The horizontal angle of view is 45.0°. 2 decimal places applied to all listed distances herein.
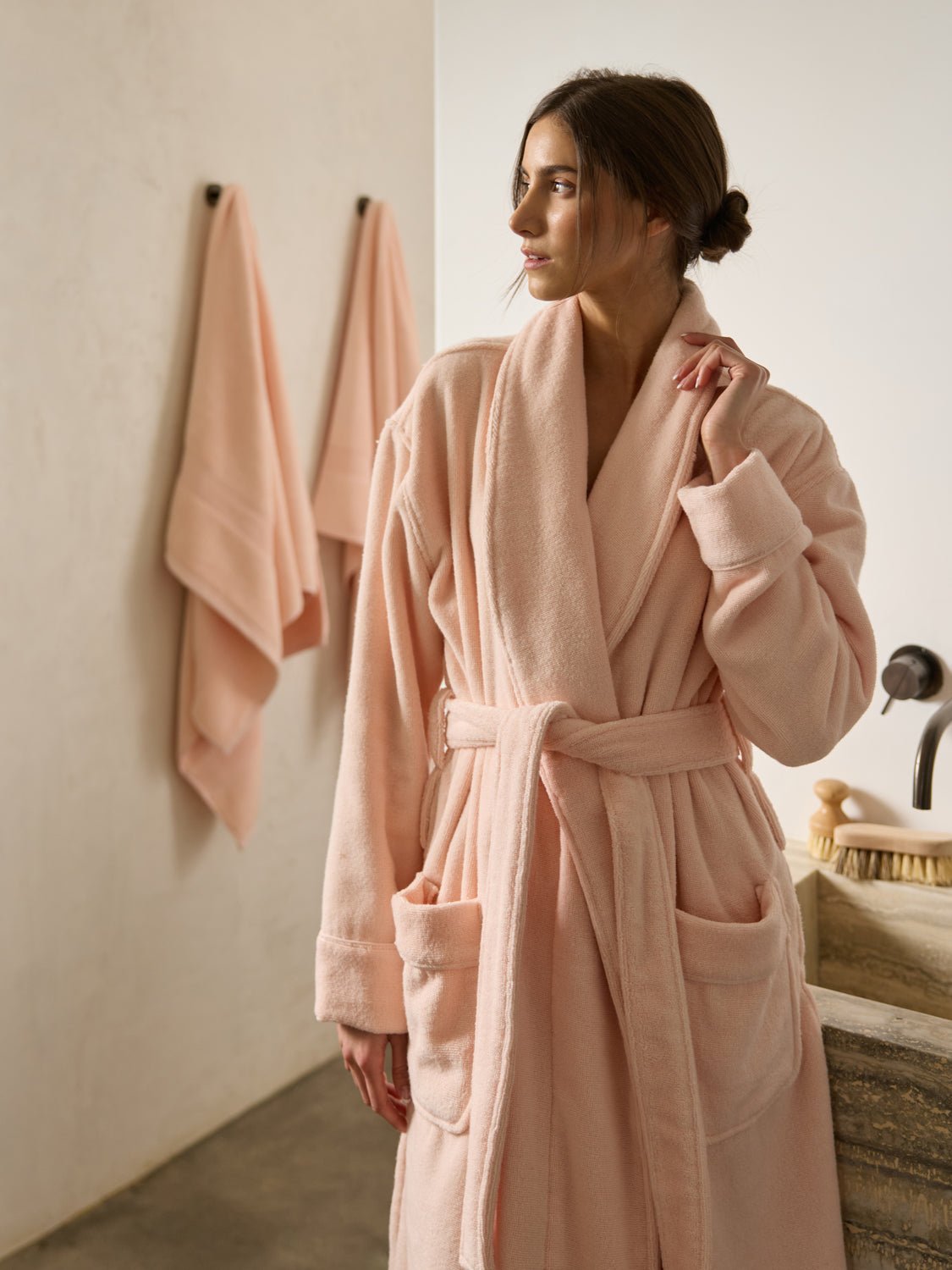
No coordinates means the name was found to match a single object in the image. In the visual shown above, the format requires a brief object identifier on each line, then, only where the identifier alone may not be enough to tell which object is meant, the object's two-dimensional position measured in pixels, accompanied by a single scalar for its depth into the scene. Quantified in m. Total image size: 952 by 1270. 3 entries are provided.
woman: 0.94
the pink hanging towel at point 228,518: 1.92
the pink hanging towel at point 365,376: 2.22
